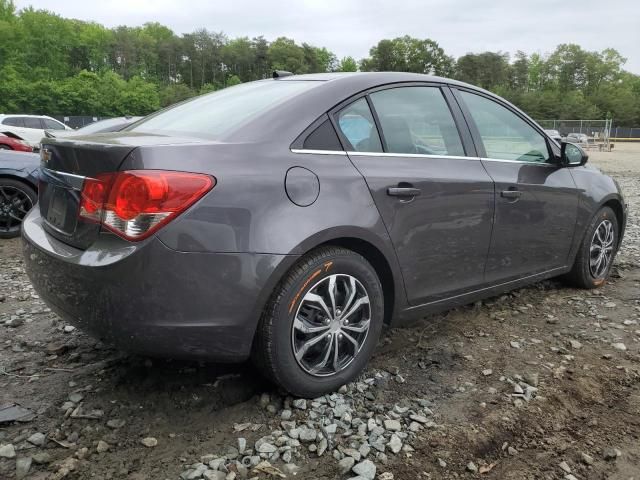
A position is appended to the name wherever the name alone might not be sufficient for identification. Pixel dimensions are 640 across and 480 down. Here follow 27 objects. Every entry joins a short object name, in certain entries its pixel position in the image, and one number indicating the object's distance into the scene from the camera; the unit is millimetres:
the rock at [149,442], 2283
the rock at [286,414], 2496
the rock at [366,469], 2133
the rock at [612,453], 2309
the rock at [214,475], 2082
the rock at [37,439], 2291
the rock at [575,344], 3413
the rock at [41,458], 2174
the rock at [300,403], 2580
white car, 20094
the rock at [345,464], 2166
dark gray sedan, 2172
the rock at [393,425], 2439
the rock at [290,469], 2156
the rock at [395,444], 2305
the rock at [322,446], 2276
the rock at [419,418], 2510
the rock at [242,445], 2264
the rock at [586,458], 2271
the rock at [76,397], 2618
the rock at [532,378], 2910
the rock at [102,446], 2248
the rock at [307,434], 2354
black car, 6188
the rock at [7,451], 2211
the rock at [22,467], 2100
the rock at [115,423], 2408
